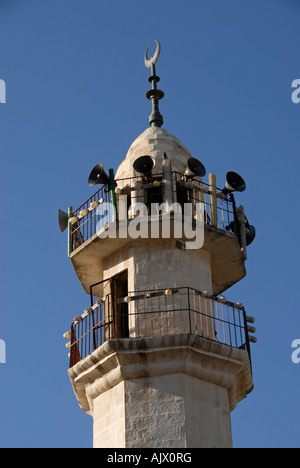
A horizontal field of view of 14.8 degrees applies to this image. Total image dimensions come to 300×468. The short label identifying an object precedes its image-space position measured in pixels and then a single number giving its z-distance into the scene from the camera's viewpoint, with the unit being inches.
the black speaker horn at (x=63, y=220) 1175.0
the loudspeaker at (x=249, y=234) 1182.9
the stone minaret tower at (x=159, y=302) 1032.2
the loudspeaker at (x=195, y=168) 1141.1
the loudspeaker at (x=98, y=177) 1132.5
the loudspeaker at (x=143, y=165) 1131.3
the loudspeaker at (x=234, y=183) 1154.7
